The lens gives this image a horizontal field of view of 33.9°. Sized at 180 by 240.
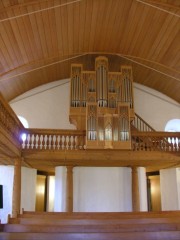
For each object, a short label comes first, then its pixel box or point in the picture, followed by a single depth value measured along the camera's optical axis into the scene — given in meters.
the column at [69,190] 9.80
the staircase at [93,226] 6.91
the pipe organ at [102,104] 9.19
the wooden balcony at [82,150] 9.23
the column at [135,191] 10.07
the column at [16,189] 8.67
